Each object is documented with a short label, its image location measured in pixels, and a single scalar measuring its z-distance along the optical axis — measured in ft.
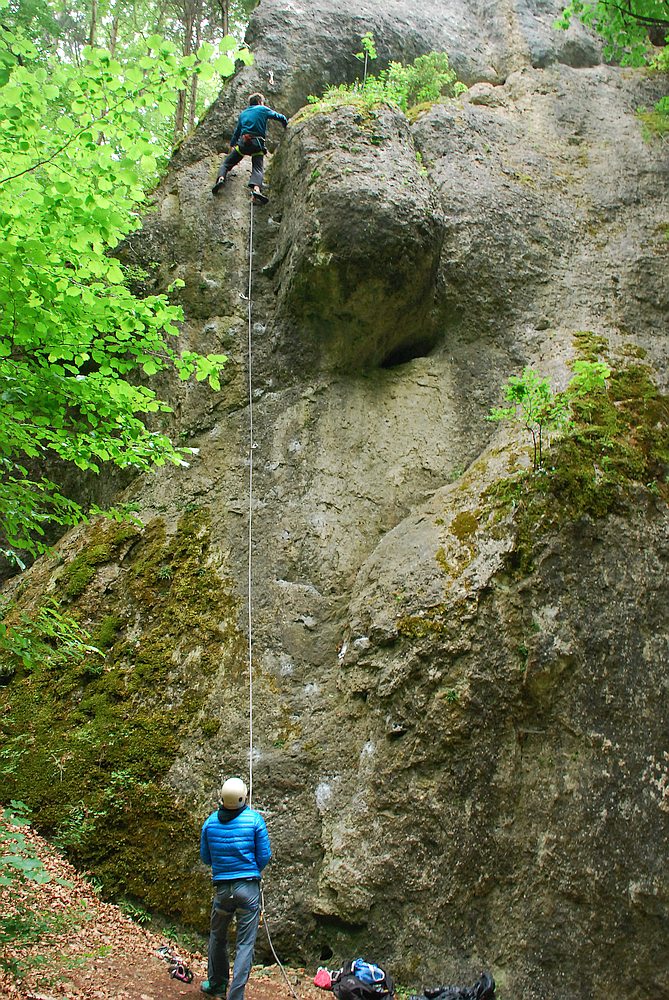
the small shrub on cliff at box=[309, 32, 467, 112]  41.29
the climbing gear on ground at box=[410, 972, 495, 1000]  17.60
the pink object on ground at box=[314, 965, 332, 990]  18.74
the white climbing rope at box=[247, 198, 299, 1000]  18.90
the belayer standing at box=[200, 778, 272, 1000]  16.71
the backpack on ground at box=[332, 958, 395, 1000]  17.37
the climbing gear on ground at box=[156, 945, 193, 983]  17.75
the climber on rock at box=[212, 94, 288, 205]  35.40
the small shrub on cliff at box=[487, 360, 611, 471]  23.16
